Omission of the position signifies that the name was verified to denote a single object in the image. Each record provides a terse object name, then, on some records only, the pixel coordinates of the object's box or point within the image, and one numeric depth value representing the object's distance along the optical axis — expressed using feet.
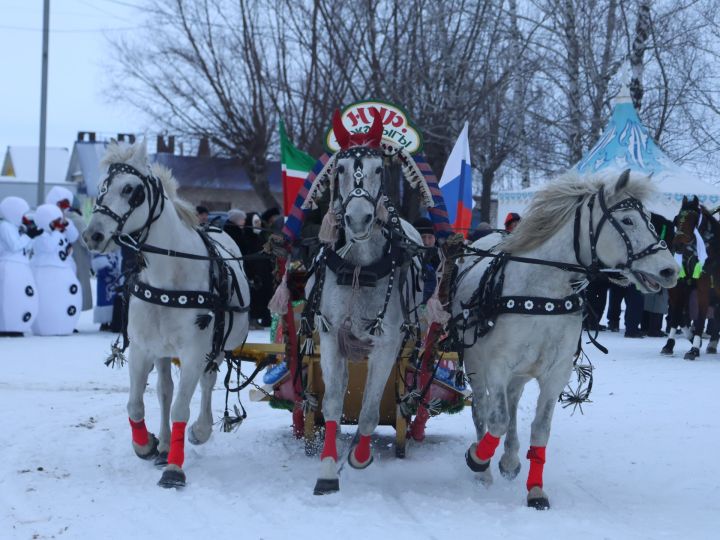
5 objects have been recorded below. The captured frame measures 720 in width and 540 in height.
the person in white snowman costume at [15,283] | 51.98
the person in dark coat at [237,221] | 49.44
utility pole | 77.05
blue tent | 61.52
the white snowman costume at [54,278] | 54.34
